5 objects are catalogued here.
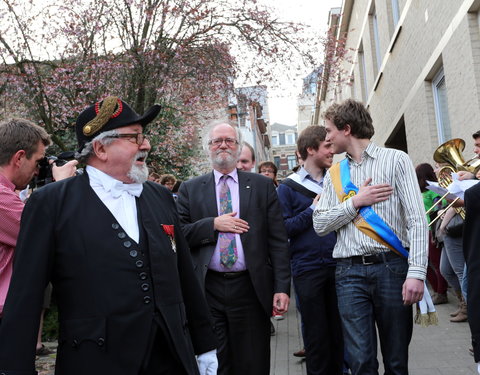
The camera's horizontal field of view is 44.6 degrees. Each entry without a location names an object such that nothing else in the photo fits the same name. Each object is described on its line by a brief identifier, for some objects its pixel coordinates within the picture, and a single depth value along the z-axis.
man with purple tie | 4.04
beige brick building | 8.01
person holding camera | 3.39
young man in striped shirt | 3.65
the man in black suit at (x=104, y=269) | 2.45
